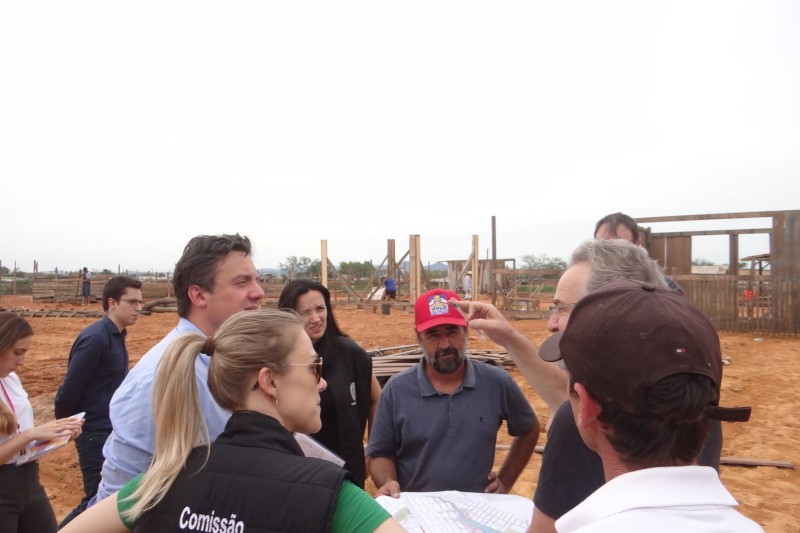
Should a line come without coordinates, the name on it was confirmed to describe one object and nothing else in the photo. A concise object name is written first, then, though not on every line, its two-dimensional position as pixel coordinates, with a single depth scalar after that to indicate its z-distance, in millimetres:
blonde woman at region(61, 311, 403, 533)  1232
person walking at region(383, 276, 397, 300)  21000
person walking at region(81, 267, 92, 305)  27983
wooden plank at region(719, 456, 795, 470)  5570
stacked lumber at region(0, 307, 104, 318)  21969
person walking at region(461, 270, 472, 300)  22203
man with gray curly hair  1542
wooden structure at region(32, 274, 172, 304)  29031
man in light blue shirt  1842
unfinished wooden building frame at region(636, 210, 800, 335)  13820
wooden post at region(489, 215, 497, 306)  20469
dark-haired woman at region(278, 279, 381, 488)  3289
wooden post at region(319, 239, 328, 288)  17625
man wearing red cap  2752
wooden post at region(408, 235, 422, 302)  17797
